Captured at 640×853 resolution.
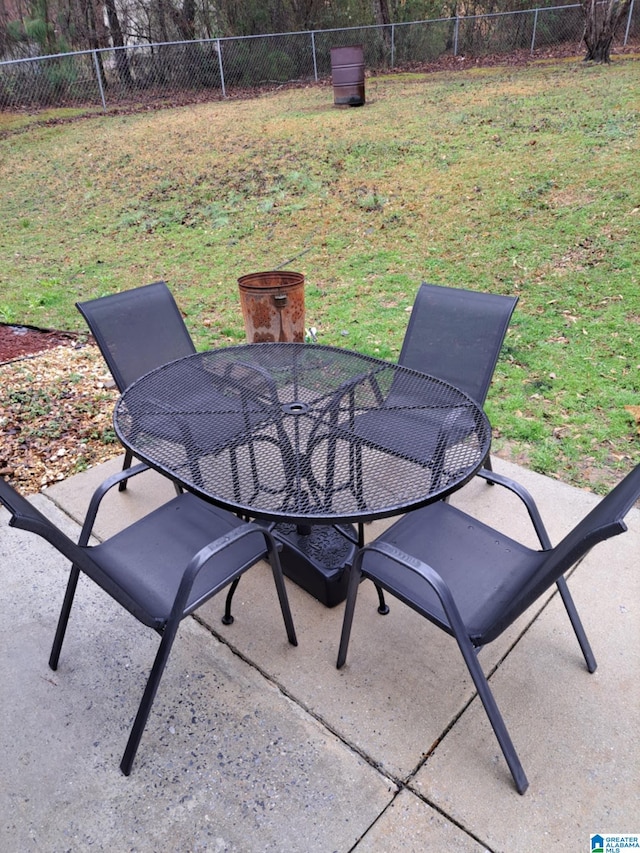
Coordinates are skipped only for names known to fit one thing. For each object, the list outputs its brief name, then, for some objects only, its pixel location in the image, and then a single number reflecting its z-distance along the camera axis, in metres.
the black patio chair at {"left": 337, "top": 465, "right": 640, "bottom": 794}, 1.29
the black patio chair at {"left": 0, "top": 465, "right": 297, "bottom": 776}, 1.40
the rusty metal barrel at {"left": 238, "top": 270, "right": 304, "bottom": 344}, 3.54
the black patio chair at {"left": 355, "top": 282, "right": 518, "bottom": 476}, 2.60
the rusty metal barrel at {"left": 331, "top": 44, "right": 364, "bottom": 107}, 9.87
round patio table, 1.74
